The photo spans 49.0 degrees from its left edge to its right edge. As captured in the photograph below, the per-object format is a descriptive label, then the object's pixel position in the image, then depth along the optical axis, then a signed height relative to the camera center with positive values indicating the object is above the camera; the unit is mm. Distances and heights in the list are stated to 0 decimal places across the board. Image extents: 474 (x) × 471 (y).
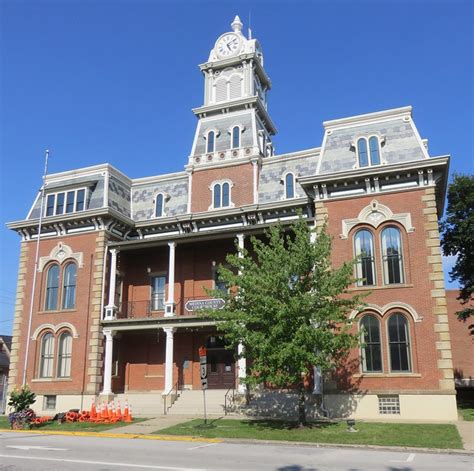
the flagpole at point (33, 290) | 27583 +4288
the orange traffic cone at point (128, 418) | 22395 -2064
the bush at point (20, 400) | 22609 -1292
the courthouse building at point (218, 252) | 22203 +5967
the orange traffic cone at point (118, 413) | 22461 -1870
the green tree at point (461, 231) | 27500 +7069
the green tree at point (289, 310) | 17906 +2019
